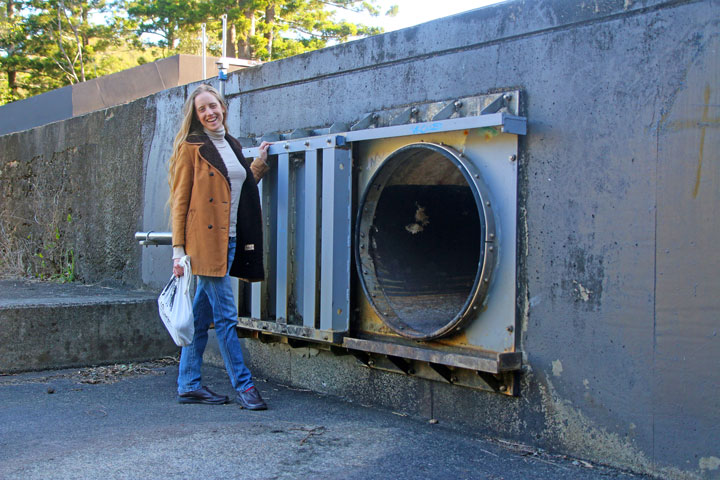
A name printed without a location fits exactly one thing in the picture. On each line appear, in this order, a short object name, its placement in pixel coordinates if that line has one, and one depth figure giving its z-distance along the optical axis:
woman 4.54
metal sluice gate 3.87
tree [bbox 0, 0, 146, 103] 28.58
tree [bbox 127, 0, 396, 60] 25.33
